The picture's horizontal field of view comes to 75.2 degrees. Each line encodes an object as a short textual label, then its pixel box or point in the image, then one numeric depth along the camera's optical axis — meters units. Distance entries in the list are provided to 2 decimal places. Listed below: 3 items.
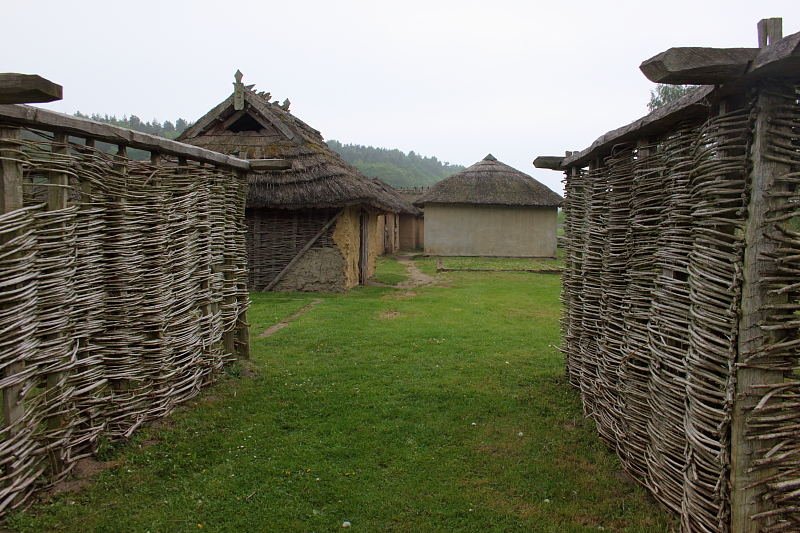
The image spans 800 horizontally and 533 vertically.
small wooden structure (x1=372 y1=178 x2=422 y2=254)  24.10
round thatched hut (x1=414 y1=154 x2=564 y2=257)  23.16
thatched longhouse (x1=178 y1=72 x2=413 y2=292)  12.04
